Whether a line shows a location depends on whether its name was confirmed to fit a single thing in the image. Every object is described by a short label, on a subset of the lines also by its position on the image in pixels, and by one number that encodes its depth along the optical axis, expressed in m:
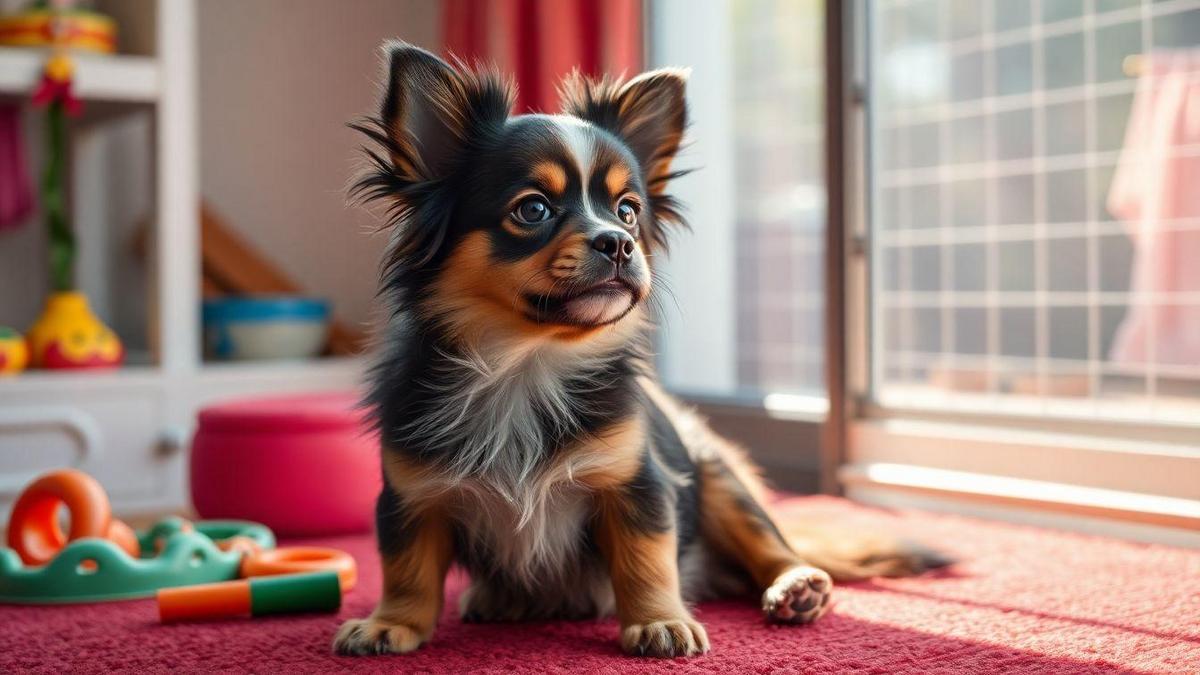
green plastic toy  1.98
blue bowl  3.52
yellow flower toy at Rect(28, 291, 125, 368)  3.11
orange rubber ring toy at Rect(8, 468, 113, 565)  2.04
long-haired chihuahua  1.53
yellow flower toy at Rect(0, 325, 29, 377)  3.00
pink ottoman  2.61
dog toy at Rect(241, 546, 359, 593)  1.99
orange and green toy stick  1.82
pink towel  2.54
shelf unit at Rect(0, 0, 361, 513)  3.05
